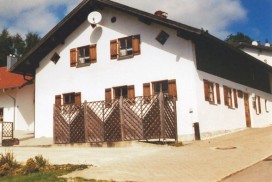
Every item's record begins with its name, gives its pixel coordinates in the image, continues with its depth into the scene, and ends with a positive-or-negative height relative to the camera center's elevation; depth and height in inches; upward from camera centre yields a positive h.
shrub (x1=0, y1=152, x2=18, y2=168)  442.6 -25.6
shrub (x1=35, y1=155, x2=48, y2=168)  431.3 -27.2
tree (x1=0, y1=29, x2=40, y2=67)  2111.5 +506.0
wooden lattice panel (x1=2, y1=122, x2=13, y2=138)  922.5 +20.6
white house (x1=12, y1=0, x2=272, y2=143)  751.7 +135.1
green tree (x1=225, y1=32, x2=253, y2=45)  2966.3 +690.6
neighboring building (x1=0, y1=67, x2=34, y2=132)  1076.5 +93.4
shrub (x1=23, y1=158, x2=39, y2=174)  409.4 -31.1
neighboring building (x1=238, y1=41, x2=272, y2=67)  1643.7 +323.1
